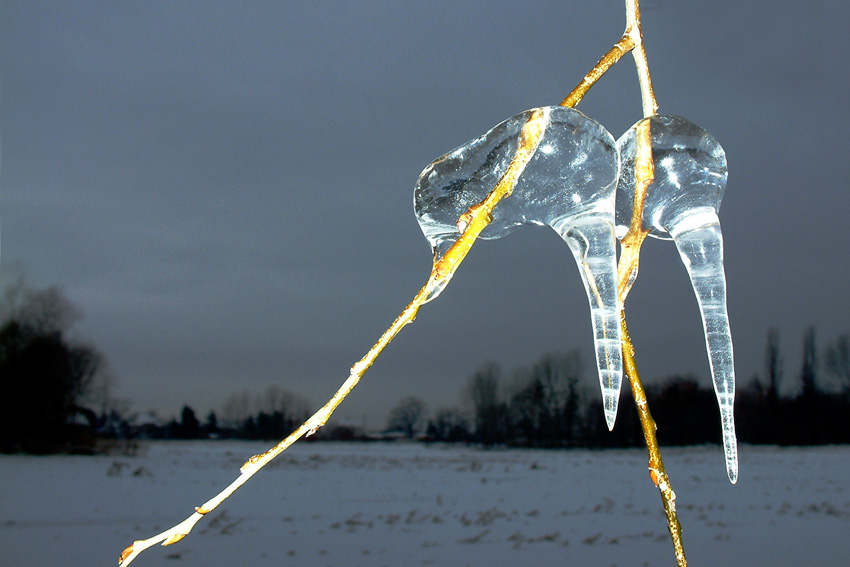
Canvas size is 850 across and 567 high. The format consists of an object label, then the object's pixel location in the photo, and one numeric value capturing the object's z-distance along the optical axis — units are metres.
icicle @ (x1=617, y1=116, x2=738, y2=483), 0.31
